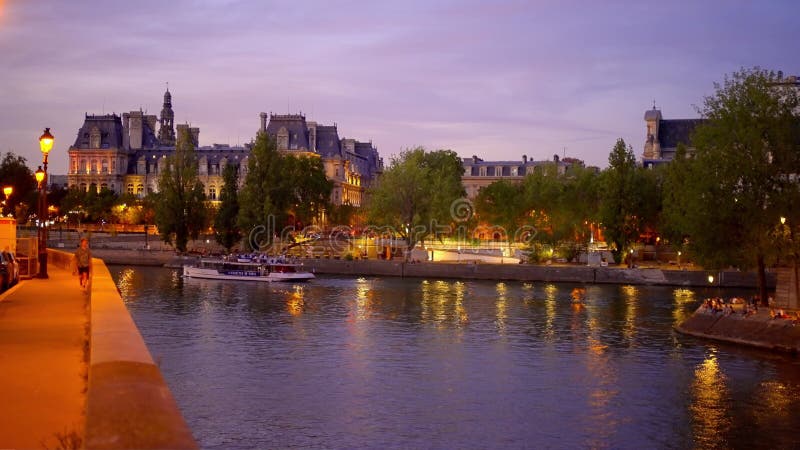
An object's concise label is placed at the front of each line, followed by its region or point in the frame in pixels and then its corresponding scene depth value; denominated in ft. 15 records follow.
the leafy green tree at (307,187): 368.27
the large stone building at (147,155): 519.19
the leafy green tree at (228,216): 350.02
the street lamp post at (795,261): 141.28
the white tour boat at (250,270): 273.75
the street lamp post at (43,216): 112.27
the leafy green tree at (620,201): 286.25
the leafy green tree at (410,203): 334.24
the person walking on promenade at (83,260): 96.69
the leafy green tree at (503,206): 345.31
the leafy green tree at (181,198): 346.54
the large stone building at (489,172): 523.70
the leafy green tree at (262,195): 341.82
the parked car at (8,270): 94.02
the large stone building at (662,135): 440.45
